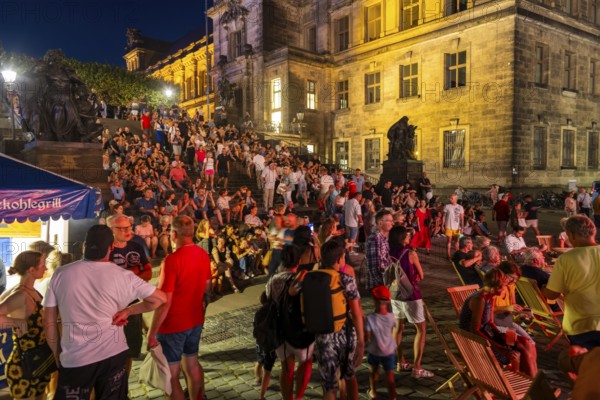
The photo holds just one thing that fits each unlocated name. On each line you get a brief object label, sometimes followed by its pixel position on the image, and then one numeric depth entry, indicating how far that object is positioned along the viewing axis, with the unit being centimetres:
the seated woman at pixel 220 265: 845
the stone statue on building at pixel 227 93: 3275
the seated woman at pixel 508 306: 455
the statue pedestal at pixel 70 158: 1127
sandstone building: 2309
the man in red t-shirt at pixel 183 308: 393
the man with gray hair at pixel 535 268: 609
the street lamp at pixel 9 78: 1388
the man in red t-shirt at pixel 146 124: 2103
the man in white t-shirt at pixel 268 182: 1591
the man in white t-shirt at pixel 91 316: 303
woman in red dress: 1180
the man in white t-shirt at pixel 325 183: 1659
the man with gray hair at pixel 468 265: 634
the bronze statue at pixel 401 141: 2014
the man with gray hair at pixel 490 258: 581
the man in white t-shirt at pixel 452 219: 1183
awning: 512
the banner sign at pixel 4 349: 452
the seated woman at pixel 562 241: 847
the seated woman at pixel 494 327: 425
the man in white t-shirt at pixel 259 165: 1742
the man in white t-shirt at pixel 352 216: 1169
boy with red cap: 413
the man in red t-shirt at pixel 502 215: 1355
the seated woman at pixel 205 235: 837
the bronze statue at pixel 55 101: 1130
